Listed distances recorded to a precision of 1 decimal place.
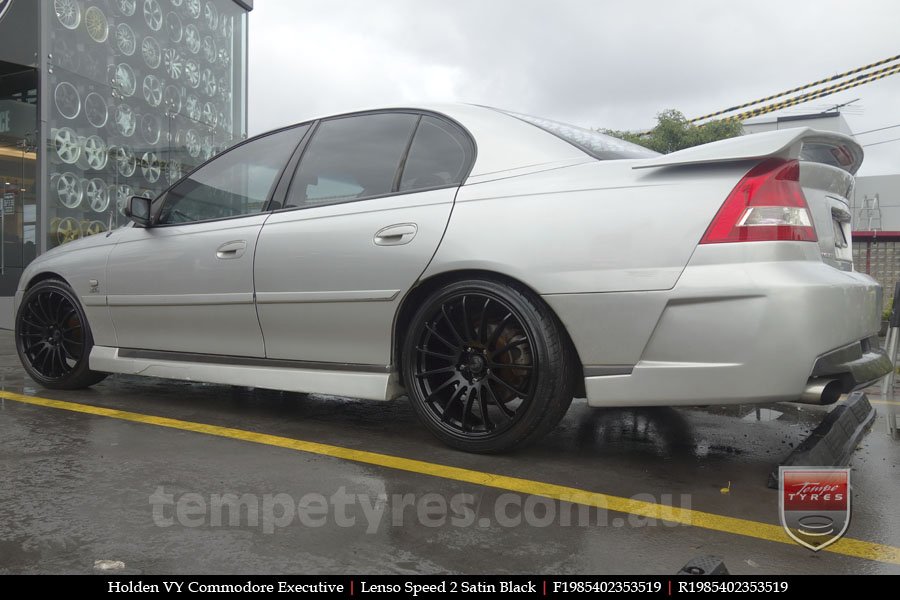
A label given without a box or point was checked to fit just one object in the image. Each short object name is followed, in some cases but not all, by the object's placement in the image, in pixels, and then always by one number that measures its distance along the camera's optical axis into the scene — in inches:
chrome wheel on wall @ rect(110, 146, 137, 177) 417.4
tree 1159.6
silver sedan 93.0
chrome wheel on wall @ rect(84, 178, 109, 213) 401.7
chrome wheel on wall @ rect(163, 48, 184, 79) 453.7
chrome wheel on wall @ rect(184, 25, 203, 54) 471.5
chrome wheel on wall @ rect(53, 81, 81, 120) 380.8
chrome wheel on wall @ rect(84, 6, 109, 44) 395.5
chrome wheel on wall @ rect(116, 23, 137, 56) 416.8
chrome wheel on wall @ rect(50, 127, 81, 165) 381.7
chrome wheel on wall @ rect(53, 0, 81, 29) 376.5
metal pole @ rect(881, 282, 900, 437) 164.9
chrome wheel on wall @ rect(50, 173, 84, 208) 384.5
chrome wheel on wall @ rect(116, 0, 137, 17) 417.4
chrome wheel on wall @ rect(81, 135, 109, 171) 398.6
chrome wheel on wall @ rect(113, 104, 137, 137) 417.2
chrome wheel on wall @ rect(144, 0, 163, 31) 437.1
